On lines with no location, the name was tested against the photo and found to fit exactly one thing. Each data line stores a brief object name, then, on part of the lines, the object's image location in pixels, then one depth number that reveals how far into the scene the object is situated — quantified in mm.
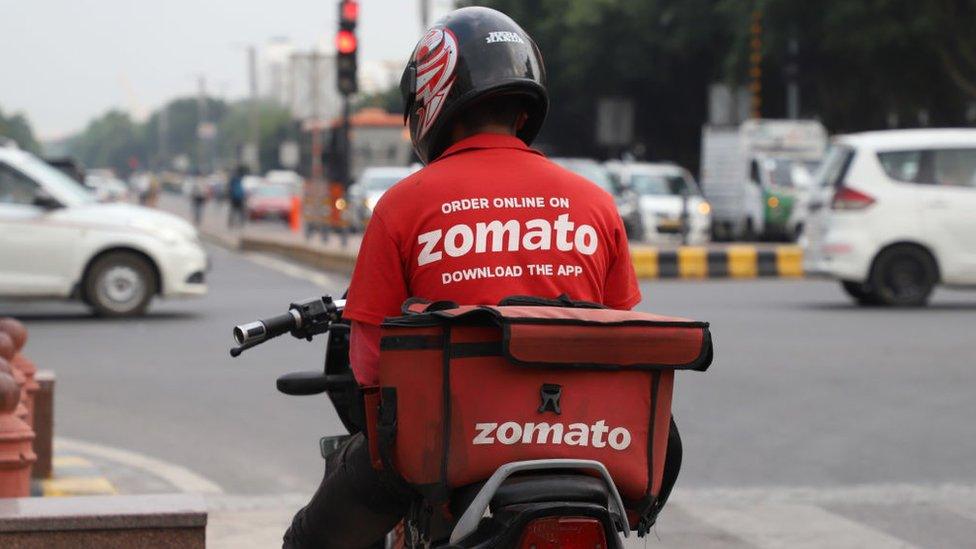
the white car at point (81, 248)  15438
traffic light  23172
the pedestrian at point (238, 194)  44162
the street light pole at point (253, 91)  79644
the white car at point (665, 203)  30922
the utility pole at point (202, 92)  120688
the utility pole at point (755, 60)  39594
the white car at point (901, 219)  16938
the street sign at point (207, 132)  117681
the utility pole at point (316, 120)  49125
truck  33562
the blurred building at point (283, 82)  182275
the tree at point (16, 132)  152900
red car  60500
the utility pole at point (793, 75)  37969
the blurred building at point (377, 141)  53844
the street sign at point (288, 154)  66375
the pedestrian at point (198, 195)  52344
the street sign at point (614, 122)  50094
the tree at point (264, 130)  146125
